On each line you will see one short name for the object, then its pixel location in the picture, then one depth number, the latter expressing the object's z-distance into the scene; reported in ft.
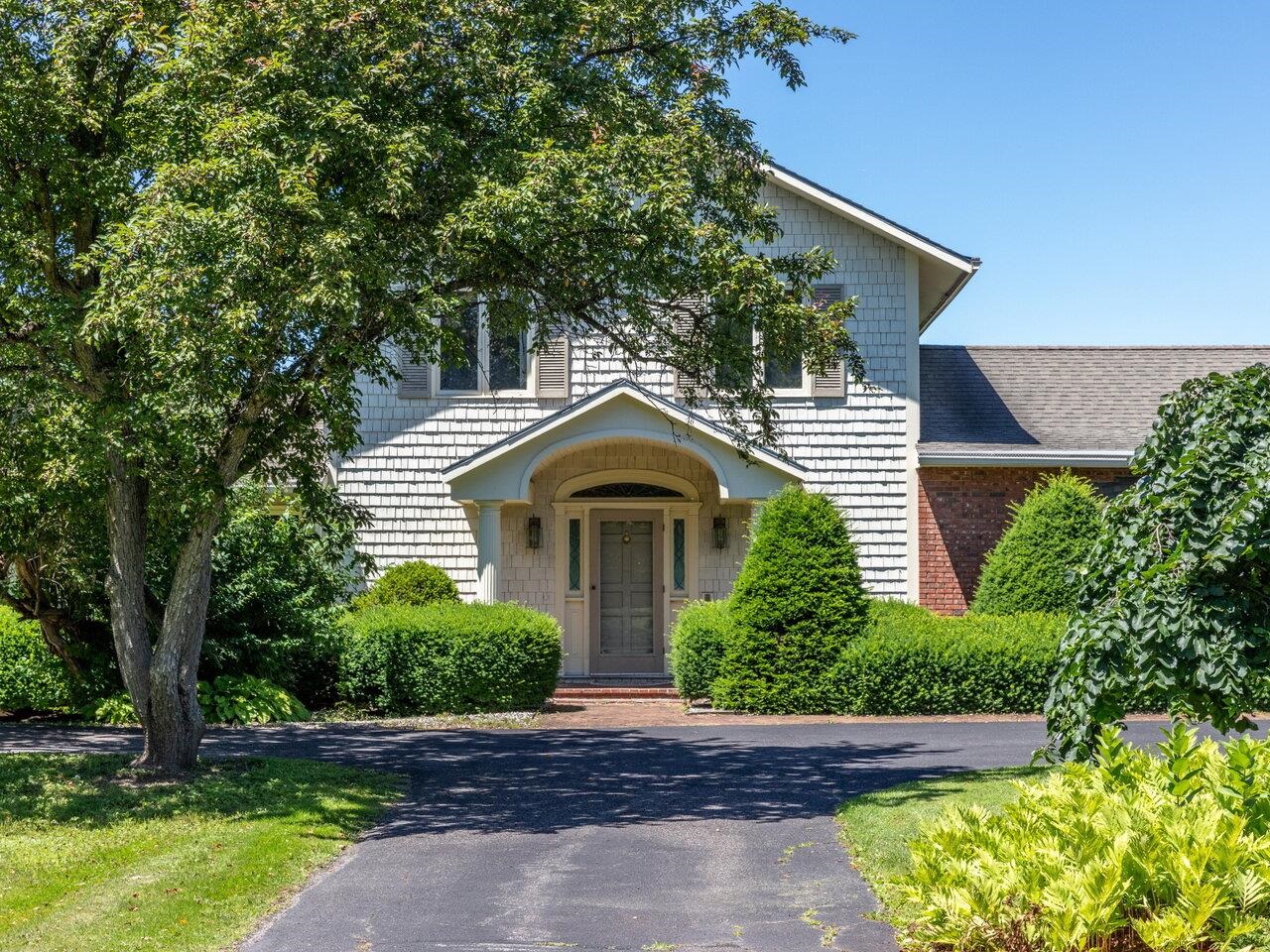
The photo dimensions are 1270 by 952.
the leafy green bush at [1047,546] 52.54
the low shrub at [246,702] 47.57
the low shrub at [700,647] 53.31
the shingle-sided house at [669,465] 58.18
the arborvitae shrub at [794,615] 51.03
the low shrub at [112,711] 46.73
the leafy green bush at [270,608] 48.88
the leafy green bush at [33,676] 48.21
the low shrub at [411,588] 57.62
